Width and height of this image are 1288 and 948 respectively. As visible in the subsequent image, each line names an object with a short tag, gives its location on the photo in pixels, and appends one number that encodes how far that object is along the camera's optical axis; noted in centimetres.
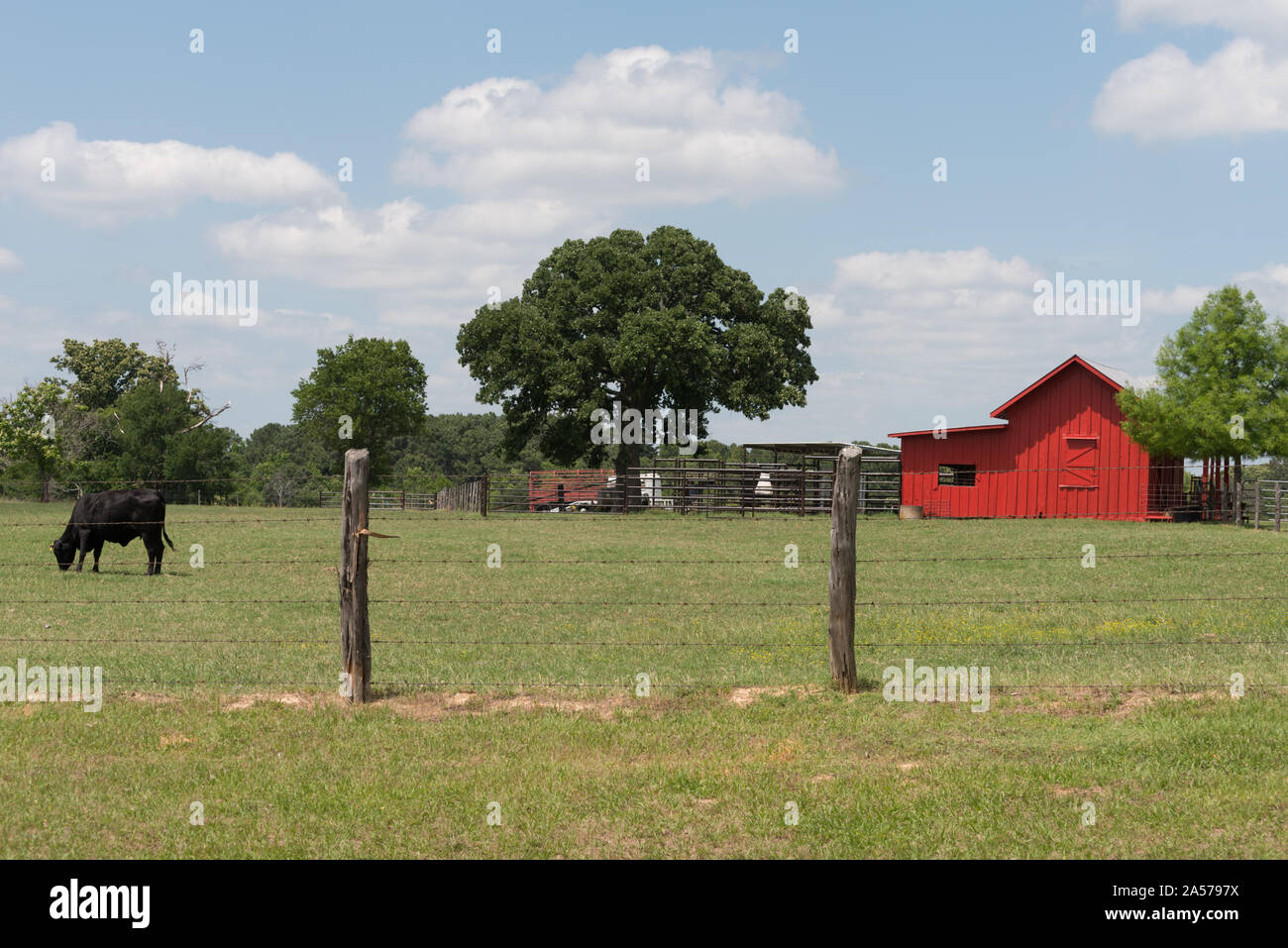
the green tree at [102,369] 9550
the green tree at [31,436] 6444
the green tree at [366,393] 8594
